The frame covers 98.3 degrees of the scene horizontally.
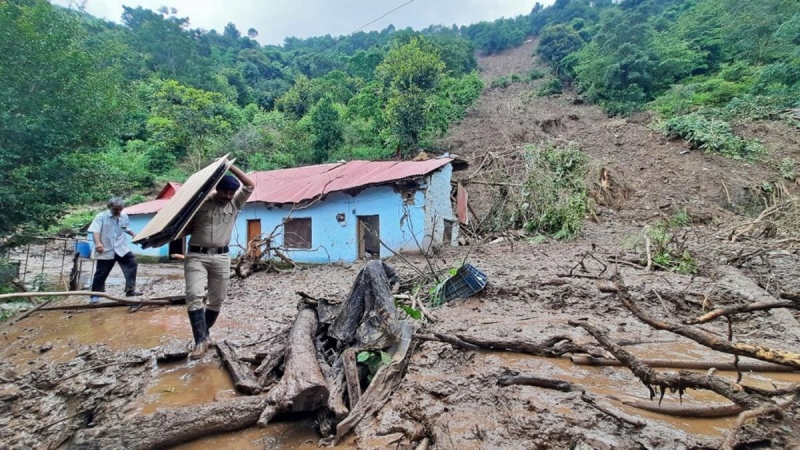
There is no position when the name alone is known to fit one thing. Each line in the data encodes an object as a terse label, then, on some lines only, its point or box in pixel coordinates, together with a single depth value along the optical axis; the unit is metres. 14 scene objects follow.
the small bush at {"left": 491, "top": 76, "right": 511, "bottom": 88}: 37.41
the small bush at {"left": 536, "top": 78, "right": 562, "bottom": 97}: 31.83
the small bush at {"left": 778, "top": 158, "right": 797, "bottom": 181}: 13.27
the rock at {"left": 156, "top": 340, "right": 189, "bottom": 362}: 3.56
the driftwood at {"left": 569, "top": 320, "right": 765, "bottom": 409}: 1.61
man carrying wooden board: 3.51
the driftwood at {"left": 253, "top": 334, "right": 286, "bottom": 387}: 3.14
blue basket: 5.51
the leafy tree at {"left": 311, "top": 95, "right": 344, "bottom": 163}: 22.59
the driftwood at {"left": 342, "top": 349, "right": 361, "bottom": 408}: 2.72
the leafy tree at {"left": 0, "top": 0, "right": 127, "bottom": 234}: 6.89
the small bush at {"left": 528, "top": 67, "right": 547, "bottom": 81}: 36.75
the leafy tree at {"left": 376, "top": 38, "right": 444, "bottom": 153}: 21.86
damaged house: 10.98
